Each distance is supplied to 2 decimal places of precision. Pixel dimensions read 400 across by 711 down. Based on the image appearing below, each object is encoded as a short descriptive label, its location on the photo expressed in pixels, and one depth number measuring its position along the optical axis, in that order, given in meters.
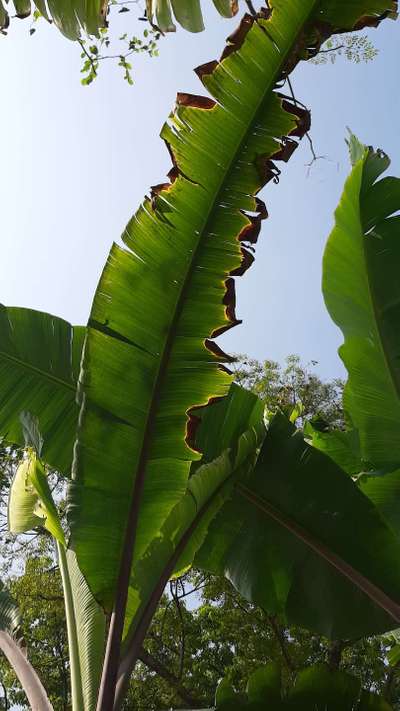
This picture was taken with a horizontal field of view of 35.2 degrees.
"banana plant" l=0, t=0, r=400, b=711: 2.28
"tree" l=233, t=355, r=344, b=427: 10.88
